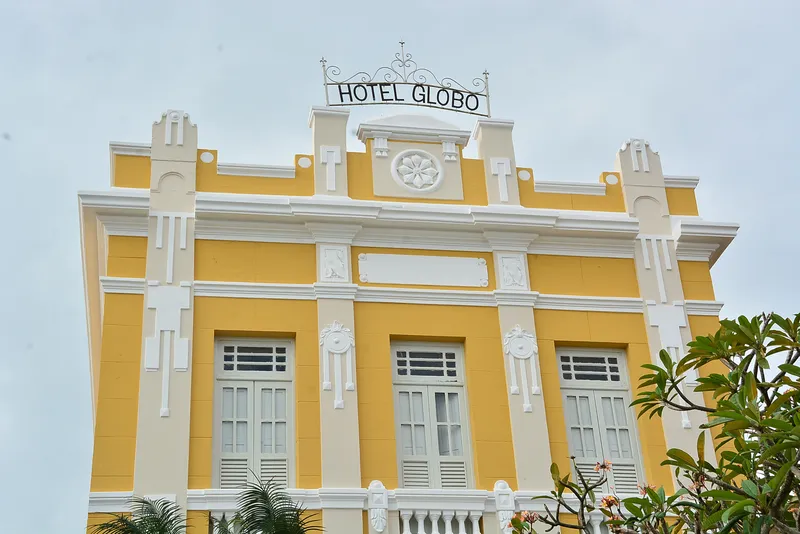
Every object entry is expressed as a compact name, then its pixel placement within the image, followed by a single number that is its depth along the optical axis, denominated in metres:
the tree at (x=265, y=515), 11.52
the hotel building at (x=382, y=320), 14.34
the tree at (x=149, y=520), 11.73
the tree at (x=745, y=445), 8.34
